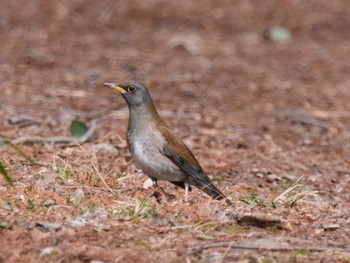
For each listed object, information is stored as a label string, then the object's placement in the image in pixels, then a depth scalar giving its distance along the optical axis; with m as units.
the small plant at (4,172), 11.99
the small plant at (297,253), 12.51
